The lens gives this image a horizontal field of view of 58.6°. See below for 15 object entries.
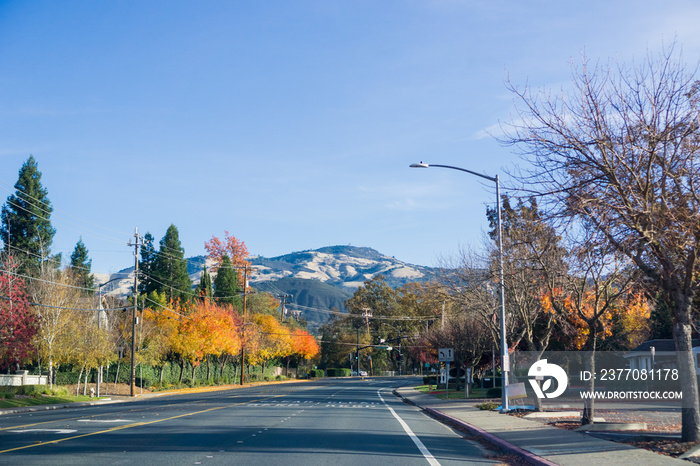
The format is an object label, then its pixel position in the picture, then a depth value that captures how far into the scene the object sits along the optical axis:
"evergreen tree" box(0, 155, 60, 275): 61.53
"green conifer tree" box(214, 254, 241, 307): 92.38
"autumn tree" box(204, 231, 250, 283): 104.06
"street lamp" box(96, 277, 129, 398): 43.36
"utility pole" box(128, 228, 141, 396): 43.63
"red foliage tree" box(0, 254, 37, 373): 38.38
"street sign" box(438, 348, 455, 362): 39.06
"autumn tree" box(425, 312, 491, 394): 47.71
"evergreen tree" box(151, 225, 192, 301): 95.50
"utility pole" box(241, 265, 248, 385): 71.41
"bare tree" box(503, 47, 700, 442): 12.79
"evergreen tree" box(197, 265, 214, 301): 85.31
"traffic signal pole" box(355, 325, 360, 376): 112.83
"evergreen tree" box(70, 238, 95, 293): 76.56
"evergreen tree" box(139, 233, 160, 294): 96.31
